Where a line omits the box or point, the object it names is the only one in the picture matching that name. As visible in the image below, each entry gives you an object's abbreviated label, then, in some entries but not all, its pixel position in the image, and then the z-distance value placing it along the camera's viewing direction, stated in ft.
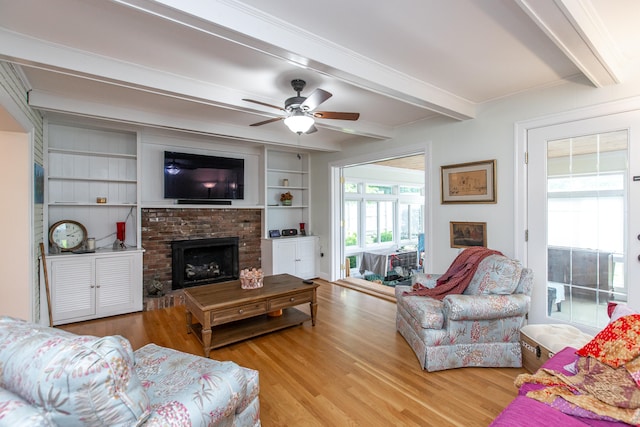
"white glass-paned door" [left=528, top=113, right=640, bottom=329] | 8.30
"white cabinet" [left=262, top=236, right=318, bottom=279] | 17.07
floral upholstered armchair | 8.10
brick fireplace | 14.40
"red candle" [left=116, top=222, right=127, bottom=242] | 13.50
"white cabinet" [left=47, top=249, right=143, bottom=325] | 11.53
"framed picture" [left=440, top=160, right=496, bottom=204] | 10.96
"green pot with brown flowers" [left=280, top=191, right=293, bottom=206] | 18.52
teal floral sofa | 2.96
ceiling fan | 8.83
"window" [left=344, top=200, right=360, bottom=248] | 22.84
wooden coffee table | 9.11
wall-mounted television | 14.66
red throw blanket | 9.52
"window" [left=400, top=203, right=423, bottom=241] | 26.55
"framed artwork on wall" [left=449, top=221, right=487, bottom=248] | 11.21
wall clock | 12.31
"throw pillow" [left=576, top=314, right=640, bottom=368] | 4.46
